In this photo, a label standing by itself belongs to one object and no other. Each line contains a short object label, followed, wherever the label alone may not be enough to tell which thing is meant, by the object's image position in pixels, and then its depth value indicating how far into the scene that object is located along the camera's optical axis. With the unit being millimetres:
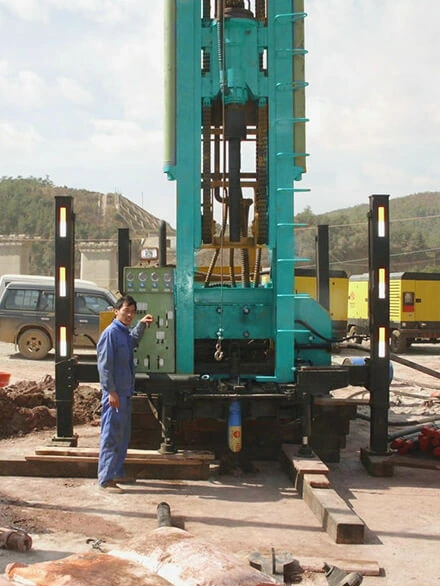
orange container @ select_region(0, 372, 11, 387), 6848
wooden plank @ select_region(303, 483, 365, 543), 5441
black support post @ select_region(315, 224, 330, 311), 9461
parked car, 20047
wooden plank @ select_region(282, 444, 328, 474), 6875
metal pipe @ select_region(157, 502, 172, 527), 5340
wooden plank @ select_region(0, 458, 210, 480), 7236
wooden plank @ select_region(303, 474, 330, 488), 6535
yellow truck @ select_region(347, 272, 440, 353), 23750
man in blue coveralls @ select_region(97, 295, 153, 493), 6816
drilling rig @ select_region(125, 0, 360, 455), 7672
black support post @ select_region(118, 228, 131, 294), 9094
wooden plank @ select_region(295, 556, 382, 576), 4785
